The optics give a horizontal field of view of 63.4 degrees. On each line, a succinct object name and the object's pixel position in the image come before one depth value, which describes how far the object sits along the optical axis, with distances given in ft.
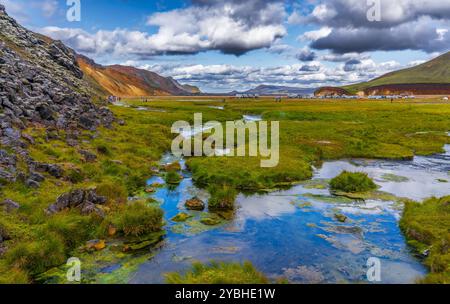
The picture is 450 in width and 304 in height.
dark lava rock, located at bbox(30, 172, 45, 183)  88.99
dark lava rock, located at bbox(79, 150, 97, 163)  120.78
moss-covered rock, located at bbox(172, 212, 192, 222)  87.42
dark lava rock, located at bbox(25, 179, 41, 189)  84.87
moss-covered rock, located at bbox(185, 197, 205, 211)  95.94
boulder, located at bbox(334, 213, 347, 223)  87.25
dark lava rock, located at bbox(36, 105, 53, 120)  137.17
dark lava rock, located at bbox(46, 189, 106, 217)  77.80
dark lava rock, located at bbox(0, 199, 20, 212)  72.23
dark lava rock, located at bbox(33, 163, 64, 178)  96.99
